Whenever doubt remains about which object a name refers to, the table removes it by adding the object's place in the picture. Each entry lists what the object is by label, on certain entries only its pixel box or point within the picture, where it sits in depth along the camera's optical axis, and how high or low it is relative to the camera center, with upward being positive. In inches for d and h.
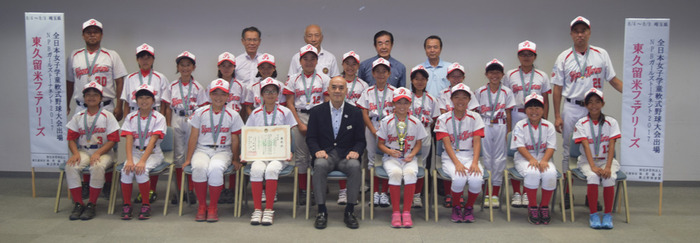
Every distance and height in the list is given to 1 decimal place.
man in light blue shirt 238.1 +14.2
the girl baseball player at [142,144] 200.1 -16.7
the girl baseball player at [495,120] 218.1 -7.0
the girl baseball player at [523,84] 221.9 +7.6
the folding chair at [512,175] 198.7 -27.1
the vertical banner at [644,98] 205.3 +2.2
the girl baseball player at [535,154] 197.2 -18.9
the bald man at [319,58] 243.9 +19.4
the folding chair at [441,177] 199.6 -27.6
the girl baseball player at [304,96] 223.6 +2.3
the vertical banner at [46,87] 222.8 +5.2
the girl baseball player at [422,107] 215.9 -1.9
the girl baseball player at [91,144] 204.2 -17.4
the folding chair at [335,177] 198.1 -27.8
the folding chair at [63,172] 208.1 -28.0
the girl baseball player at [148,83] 226.1 +6.8
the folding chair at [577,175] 200.7 -26.8
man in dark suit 196.4 -13.3
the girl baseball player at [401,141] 196.7 -14.8
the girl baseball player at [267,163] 196.1 -22.9
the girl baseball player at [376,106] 217.9 -1.6
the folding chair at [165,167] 205.5 -25.5
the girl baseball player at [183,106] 225.8 -2.2
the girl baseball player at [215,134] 203.1 -12.7
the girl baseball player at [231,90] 225.5 +4.6
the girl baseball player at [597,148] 197.8 -16.6
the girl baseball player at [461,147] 197.9 -16.7
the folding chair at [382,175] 199.8 -26.9
